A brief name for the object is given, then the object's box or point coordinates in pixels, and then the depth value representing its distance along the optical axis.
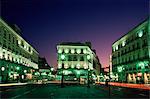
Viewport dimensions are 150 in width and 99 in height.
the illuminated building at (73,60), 52.35
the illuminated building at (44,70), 58.00
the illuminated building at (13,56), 29.17
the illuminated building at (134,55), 30.32
